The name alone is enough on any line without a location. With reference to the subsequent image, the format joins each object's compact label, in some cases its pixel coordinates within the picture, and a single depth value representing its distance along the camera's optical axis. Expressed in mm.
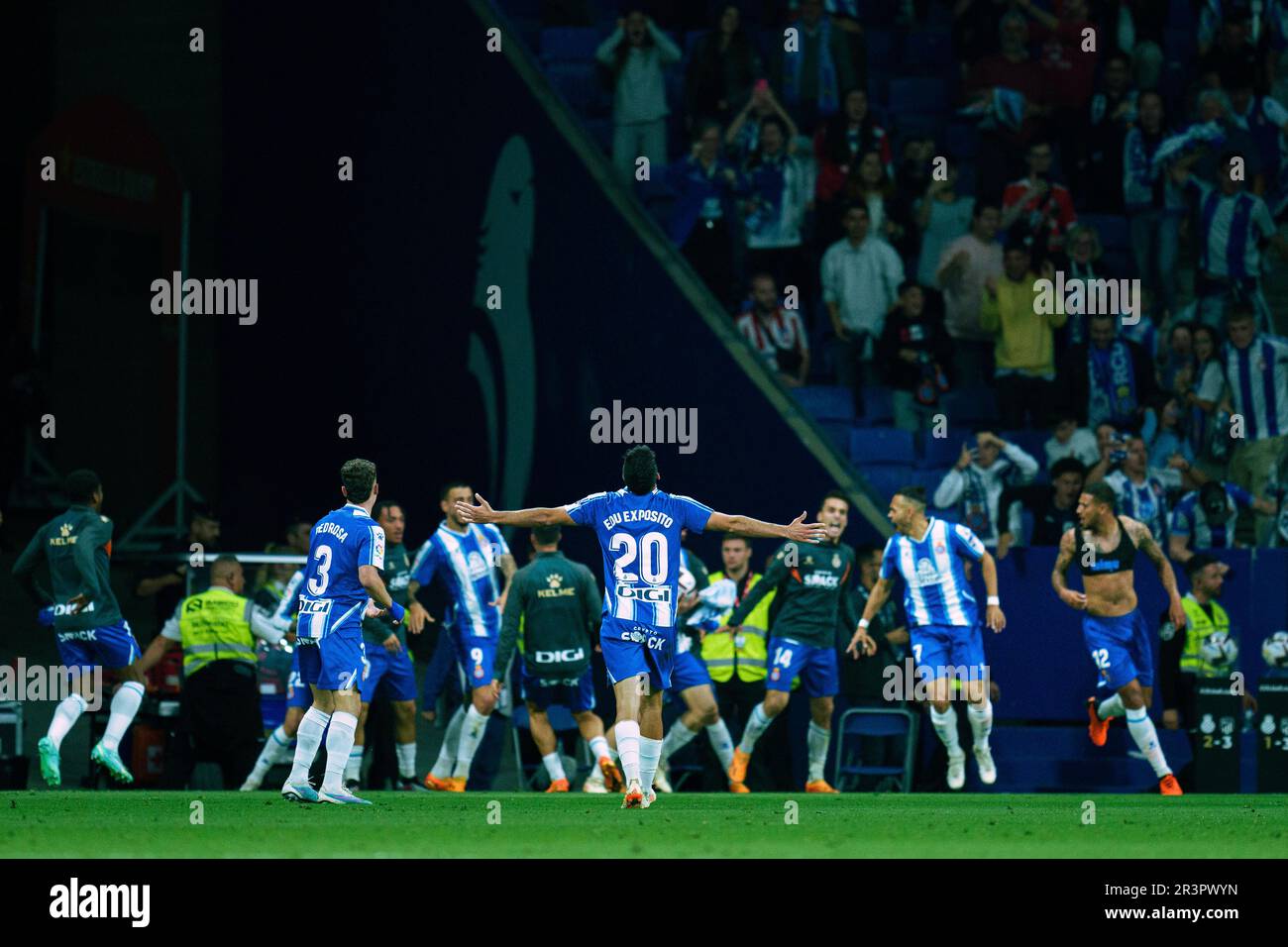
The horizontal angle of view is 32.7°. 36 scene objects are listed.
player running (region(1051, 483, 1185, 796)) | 16938
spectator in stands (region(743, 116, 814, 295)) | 21469
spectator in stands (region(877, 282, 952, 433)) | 20531
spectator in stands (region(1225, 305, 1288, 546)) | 20125
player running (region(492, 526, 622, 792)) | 16922
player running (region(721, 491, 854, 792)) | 18047
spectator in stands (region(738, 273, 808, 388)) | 20922
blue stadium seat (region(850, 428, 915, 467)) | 20891
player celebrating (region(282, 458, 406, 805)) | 13242
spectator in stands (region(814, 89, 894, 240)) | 21406
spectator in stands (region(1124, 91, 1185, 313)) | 21922
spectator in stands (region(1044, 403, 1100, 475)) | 19828
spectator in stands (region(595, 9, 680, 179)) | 22203
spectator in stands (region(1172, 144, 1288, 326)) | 21344
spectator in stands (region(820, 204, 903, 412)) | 20938
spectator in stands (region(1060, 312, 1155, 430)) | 20375
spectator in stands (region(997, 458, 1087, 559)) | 19125
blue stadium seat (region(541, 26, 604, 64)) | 23781
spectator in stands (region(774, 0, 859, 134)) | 22406
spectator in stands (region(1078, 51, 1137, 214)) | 22031
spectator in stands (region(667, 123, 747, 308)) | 21281
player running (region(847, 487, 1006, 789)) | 17688
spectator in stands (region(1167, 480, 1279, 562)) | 19156
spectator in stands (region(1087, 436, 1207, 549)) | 19188
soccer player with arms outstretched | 13438
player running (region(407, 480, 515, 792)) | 17797
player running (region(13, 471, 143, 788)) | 15844
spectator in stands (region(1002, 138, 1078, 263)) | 21203
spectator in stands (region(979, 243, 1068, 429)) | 20578
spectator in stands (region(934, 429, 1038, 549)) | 19562
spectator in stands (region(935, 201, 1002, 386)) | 20984
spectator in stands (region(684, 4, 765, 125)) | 22219
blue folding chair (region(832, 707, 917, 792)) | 18375
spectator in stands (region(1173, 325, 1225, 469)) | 20141
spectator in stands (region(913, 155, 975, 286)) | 21641
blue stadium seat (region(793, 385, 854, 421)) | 21203
